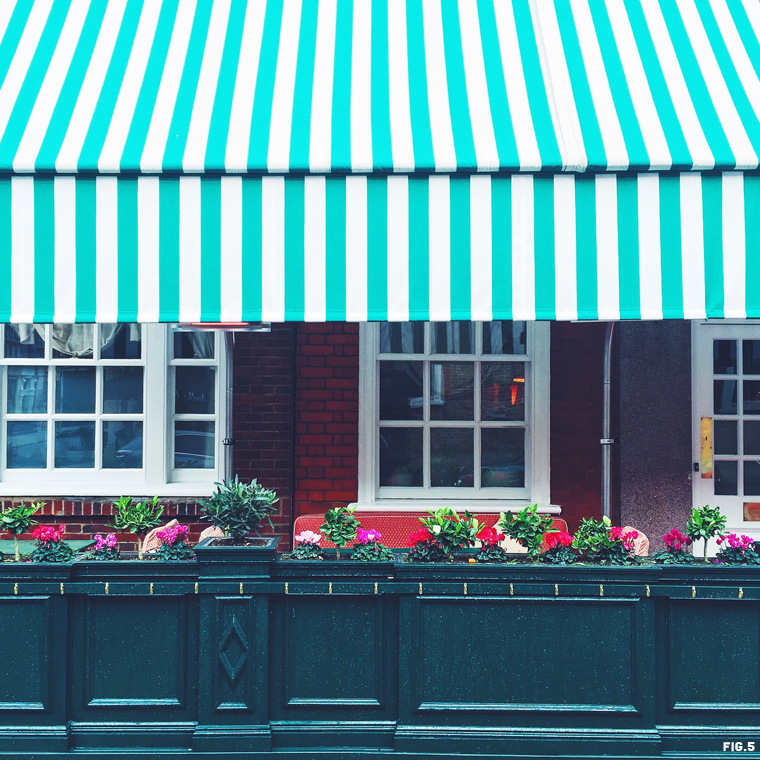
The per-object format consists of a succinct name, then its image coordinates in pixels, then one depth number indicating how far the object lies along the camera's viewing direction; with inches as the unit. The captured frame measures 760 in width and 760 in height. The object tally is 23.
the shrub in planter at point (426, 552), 165.9
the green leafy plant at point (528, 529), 166.6
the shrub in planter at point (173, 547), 164.7
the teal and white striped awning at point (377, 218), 148.7
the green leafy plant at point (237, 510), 164.2
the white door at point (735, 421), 244.8
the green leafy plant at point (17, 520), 166.6
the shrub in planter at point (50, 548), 162.2
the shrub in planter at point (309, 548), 166.1
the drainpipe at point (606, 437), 208.7
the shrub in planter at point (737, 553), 163.3
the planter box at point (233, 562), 158.9
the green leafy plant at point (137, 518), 167.8
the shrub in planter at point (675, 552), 163.8
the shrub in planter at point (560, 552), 163.8
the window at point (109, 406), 239.3
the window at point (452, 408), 244.7
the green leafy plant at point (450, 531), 167.0
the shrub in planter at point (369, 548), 164.7
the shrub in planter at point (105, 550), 164.8
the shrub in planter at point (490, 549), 165.3
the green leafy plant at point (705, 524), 165.8
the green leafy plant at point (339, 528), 167.8
